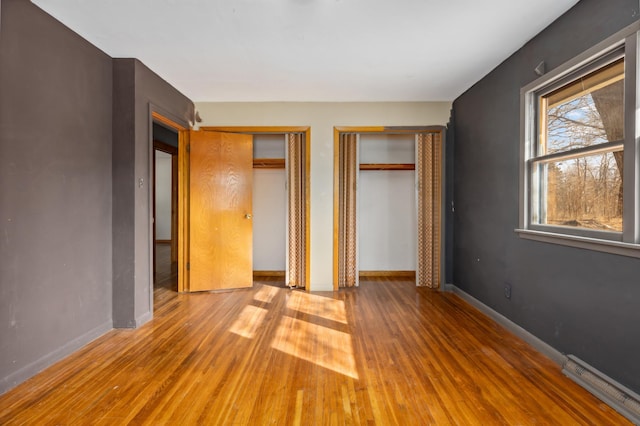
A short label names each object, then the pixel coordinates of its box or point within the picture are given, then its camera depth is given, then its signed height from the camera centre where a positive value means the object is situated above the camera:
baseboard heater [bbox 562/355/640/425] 1.66 -1.02
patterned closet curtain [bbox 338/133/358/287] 4.37 +0.00
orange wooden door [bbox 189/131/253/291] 4.04 +0.00
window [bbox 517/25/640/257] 1.75 +0.41
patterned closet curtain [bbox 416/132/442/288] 4.22 +0.08
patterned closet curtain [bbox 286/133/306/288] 4.29 +0.10
